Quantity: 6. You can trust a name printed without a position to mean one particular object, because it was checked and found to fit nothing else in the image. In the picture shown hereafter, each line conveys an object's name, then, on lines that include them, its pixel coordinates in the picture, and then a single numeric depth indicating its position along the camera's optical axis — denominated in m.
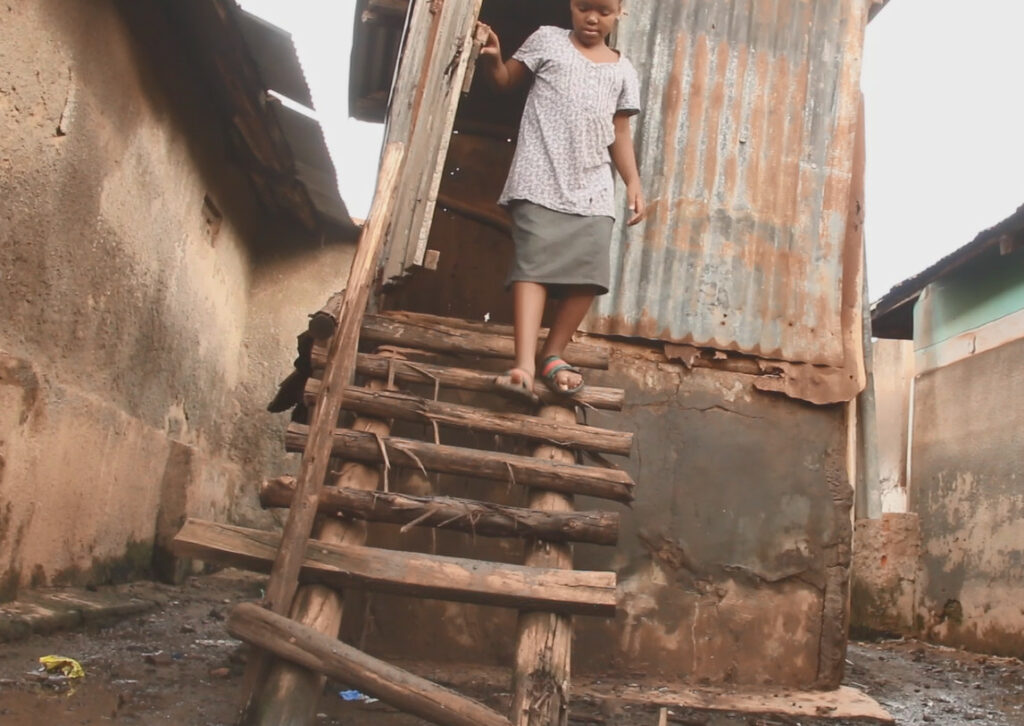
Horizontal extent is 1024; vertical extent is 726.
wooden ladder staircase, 2.14
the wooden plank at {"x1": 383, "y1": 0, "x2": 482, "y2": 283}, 3.30
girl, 3.23
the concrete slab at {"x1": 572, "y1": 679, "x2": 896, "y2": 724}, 3.29
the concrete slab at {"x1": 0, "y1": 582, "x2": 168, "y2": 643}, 3.51
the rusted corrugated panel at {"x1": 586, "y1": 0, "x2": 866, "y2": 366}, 3.99
